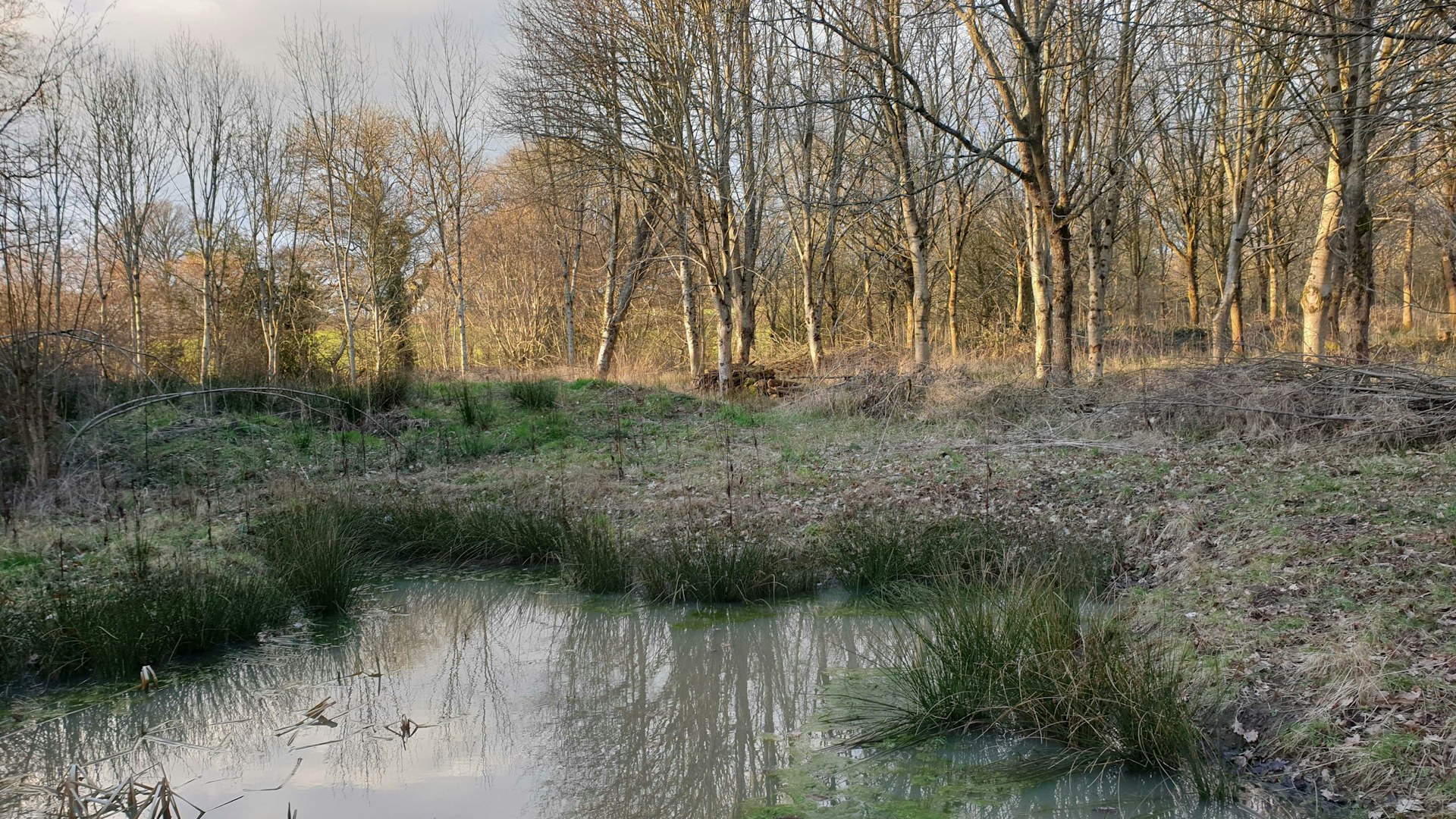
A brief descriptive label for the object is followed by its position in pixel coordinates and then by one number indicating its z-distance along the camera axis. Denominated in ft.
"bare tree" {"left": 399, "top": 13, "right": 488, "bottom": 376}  75.56
